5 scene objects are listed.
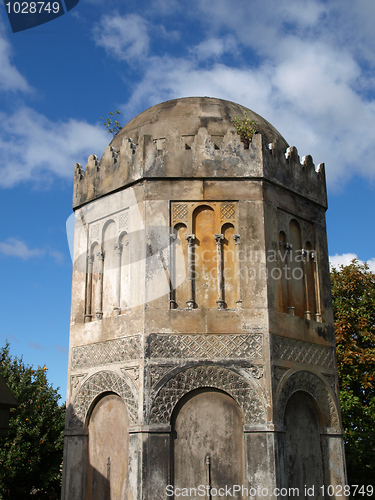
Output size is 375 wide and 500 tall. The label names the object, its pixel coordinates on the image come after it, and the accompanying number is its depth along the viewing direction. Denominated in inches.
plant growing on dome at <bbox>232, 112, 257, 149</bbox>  484.4
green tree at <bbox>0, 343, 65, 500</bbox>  774.5
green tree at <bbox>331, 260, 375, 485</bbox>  816.9
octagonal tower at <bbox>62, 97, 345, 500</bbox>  396.5
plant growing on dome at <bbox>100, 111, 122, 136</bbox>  555.9
